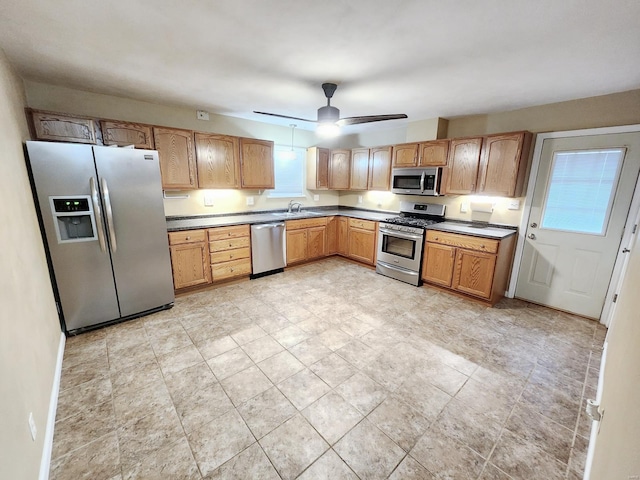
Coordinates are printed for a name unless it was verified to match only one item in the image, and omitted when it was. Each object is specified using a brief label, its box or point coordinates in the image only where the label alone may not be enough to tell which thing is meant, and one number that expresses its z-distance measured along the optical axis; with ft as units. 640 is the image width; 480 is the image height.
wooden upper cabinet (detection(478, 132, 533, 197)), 10.46
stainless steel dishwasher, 13.37
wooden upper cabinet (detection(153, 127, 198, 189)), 10.88
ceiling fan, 9.03
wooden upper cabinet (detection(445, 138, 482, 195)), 11.65
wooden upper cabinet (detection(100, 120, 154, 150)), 9.62
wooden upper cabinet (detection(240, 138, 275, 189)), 13.30
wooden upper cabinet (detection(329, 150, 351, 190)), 16.81
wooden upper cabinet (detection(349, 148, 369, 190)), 15.99
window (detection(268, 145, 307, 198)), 15.92
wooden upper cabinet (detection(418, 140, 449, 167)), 12.59
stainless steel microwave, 12.91
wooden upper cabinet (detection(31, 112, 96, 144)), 8.27
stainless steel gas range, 12.99
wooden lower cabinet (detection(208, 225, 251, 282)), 12.12
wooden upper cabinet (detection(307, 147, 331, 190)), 16.63
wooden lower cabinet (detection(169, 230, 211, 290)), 11.03
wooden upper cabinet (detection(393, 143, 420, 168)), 13.62
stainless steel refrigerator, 7.69
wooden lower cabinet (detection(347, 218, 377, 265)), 15.35
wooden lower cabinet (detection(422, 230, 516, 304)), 10.78
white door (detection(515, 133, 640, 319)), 9.15
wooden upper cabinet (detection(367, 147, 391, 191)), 14.94
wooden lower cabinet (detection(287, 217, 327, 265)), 14.87
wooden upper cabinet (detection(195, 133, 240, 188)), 12.00
